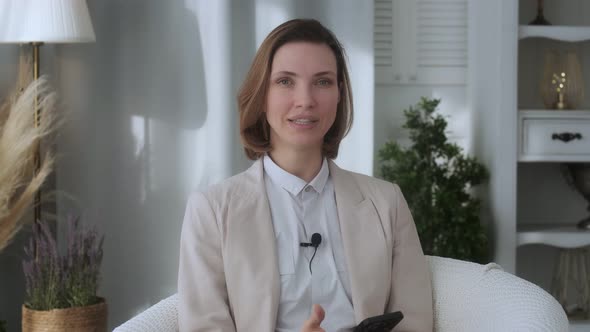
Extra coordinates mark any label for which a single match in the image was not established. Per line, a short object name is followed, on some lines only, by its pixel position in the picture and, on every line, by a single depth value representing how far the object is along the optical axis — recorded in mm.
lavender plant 2777
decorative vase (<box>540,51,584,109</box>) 3316
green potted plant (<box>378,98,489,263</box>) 3180
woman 1761
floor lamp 2838
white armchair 1700
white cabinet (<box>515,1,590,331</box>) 3570
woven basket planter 2748
